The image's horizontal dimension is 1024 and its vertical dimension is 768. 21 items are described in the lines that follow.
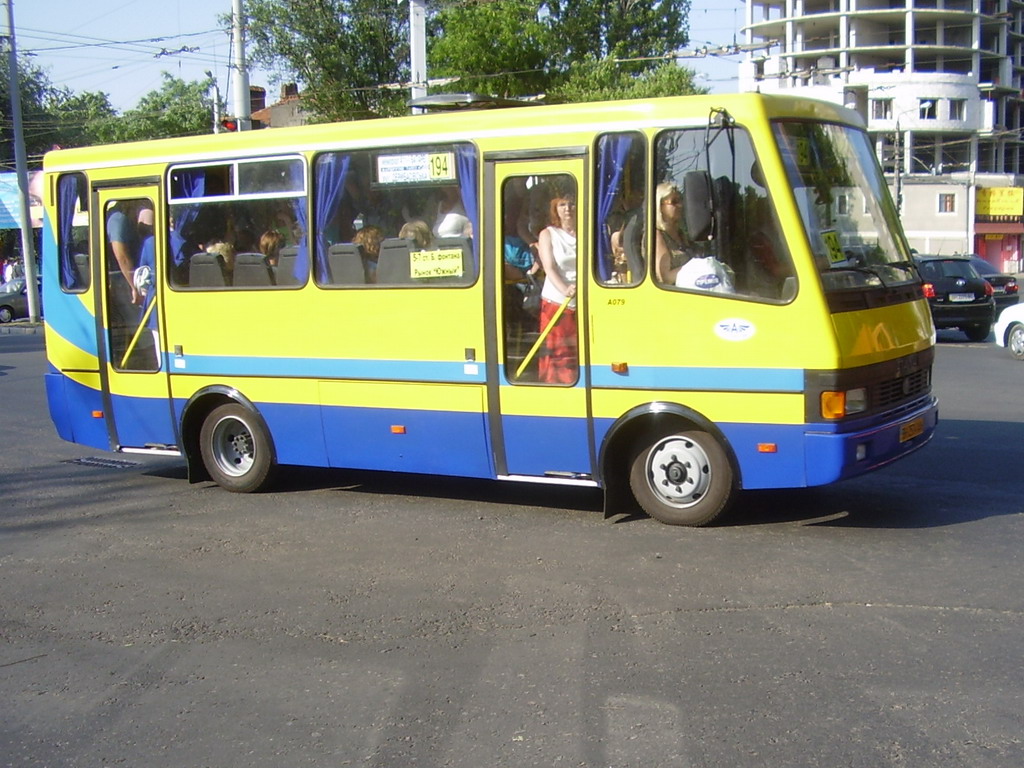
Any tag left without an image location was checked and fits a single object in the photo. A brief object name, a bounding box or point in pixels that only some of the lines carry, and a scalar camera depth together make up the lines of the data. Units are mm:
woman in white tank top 8094
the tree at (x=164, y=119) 65250
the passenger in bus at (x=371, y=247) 8914
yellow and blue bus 7426
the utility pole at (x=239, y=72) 21297
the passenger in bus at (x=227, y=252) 9672
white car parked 19203
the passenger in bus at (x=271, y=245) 9406
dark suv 22469
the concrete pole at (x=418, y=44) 19703
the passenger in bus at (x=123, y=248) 10238
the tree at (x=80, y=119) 59094
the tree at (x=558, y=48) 37531
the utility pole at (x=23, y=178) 31984
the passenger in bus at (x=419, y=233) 8648
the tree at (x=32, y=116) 53062
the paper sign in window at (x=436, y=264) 8539
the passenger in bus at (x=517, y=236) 8273
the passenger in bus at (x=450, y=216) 8516
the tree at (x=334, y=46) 46406
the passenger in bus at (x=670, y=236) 7641
